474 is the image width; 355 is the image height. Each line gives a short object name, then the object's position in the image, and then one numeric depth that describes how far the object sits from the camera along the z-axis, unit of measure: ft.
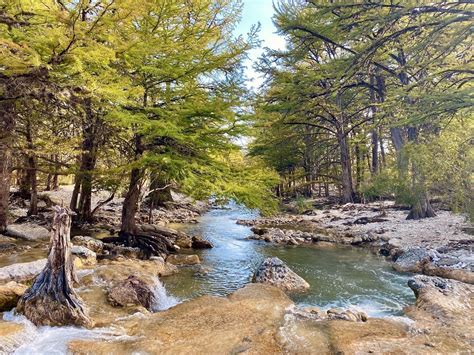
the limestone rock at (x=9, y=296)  14.66
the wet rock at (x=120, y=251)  28.30
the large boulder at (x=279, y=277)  22.11
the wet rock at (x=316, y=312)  16.32
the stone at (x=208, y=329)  12.23
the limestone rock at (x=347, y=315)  15.97
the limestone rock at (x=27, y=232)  30.27
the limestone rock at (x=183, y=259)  28.19
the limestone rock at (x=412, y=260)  26.24
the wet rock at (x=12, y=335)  11.61
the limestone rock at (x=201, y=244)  35.81
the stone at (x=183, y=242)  35.69
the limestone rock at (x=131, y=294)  17.08
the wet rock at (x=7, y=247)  25.13
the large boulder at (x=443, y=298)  15.69
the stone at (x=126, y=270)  19.75
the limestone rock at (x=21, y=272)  17.78
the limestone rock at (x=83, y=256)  23.12
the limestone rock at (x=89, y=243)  28.34
